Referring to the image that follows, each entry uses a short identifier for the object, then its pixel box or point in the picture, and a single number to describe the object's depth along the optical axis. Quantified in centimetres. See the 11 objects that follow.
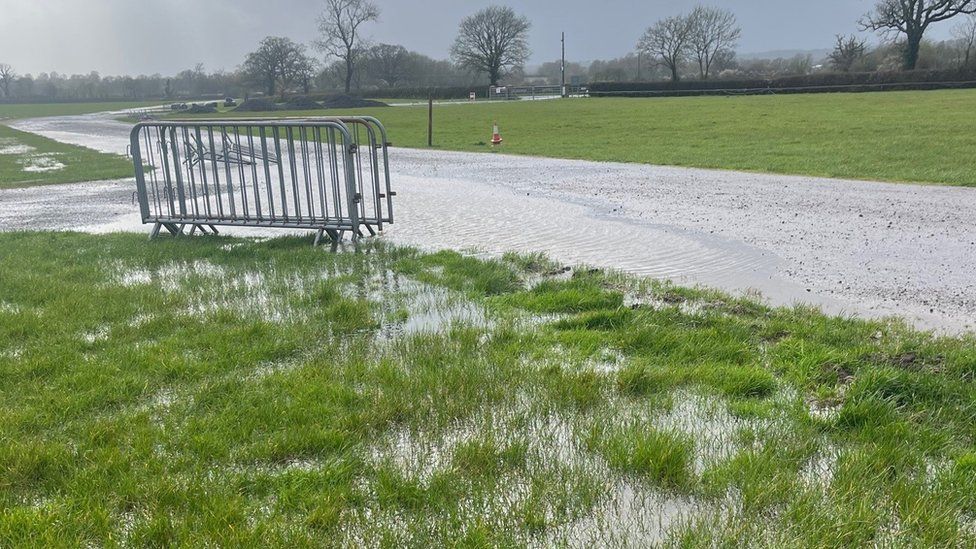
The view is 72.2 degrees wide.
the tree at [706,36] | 9675
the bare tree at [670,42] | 9419
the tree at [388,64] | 10194
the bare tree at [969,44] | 6465
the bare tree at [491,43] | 9531
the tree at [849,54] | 7156
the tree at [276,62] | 9404
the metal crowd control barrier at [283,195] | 847
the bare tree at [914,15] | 6397
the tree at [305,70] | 9531
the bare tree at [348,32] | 9456
